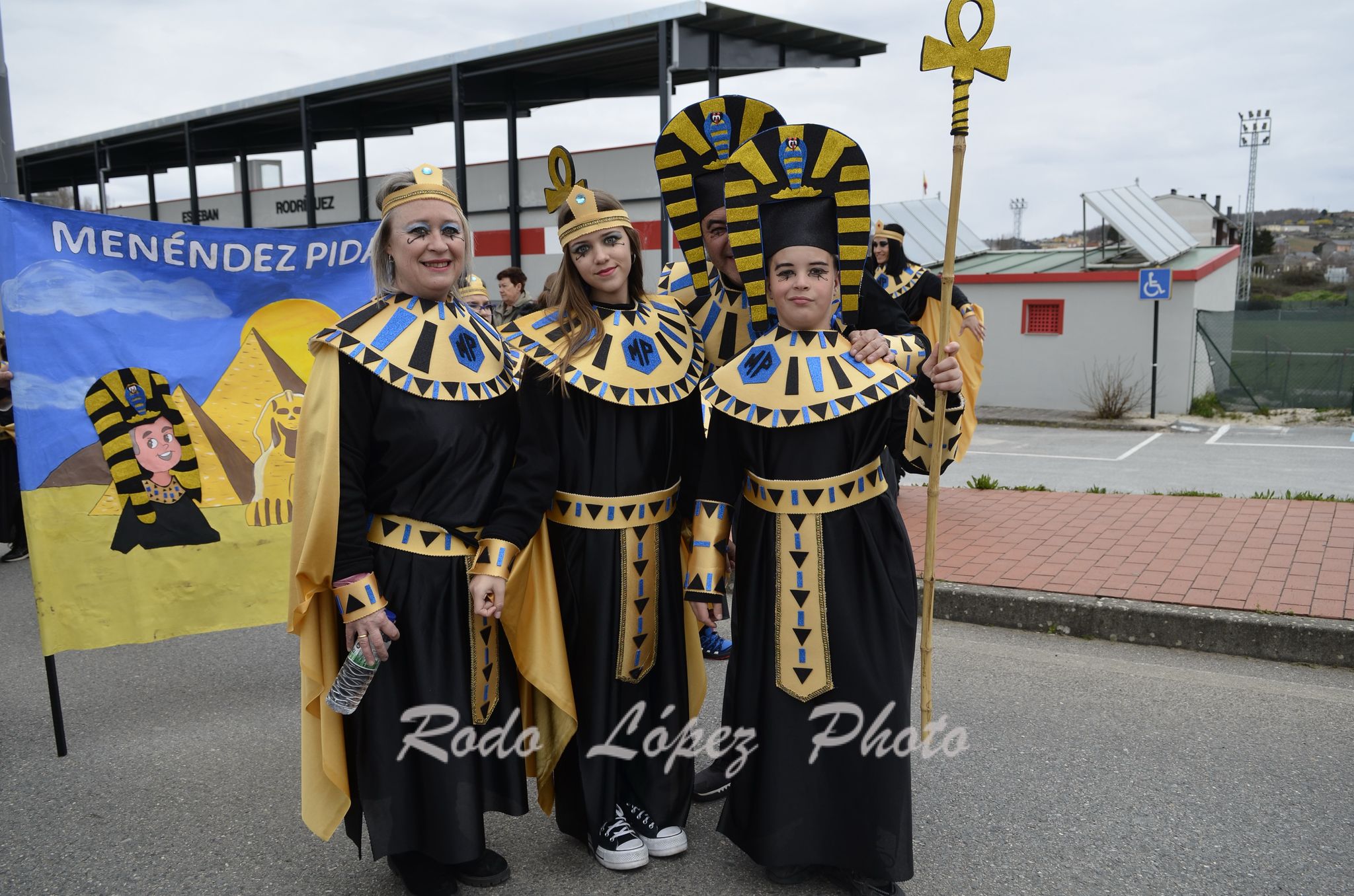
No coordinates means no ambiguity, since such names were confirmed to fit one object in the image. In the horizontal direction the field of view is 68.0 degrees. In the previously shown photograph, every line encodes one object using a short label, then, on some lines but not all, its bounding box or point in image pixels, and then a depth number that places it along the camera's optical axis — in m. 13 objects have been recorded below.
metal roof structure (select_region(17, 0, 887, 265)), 9.91
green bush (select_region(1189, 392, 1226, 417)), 14.48
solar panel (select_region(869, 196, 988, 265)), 17.97
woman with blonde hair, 2.69
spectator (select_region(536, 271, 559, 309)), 3.12
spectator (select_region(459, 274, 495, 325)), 5.67
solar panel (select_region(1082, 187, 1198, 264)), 16.02
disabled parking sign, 13.87
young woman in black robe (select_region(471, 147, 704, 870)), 2.93
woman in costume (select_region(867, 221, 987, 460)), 6.55
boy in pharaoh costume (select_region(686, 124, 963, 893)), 2.74
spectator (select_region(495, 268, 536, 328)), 9.11
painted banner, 3.90
